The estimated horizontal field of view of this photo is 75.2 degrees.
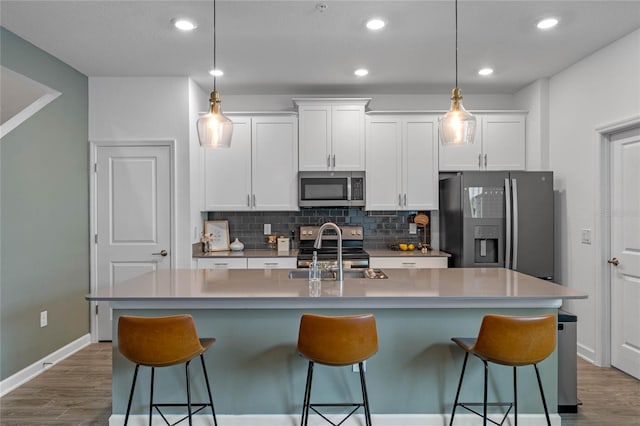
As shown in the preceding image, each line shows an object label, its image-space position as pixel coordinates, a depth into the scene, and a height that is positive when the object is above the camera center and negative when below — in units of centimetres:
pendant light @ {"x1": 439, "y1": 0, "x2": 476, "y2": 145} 250 +52
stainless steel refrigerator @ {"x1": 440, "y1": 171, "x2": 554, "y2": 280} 396 -10
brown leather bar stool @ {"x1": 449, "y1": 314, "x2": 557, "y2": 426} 206 -64
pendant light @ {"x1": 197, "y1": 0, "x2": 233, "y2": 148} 253 +52
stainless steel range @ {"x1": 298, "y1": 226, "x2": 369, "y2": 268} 425 -39
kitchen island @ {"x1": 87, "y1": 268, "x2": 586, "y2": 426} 250 -96
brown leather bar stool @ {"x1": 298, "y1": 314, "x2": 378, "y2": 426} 206 -64
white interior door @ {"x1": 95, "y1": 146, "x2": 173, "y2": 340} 422 +0
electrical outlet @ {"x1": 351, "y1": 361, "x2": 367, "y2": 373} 250 -94
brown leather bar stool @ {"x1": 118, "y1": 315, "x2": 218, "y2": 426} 207 -64
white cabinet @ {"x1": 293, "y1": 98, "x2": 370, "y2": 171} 447 +85
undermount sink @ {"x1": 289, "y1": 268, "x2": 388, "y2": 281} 293 -46
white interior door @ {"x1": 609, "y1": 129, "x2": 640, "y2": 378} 329 -36
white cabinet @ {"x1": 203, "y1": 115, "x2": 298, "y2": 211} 453 +48
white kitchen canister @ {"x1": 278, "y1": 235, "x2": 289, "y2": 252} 458 -36
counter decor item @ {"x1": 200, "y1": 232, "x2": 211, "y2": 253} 454 -33
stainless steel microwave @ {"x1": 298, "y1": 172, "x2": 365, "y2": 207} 451 +24
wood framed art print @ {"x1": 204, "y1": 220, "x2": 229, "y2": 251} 468 -24
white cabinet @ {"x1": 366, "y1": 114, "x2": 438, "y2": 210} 452 +55
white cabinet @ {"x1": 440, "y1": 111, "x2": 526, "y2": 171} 454 +70
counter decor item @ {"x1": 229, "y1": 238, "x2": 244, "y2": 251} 465 -38
